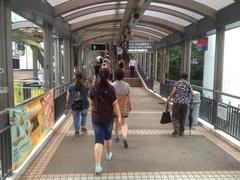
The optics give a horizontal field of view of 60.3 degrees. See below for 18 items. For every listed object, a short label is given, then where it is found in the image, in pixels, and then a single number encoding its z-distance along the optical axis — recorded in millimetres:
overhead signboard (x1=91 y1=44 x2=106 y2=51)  10702
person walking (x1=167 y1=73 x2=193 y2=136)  4523
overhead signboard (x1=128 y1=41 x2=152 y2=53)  12429
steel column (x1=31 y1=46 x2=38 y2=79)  9061
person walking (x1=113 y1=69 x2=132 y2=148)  3884
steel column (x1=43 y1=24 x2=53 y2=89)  5062
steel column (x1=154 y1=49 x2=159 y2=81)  12501
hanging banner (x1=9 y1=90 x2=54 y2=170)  2732
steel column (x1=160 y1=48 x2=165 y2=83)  10912
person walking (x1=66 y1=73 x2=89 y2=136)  4446
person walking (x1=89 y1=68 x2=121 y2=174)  2977
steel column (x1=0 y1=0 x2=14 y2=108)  2816
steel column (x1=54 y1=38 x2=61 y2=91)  6685
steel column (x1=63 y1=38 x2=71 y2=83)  7344
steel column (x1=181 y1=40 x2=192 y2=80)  7605
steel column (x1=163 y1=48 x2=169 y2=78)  10610
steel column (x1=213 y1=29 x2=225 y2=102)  5157
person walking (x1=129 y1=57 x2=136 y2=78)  15410
